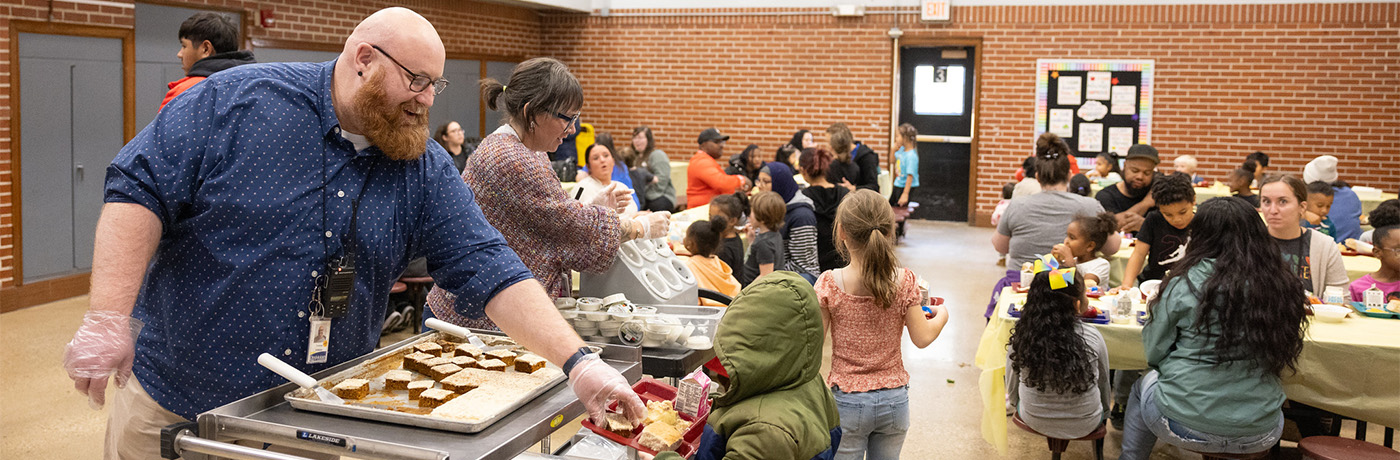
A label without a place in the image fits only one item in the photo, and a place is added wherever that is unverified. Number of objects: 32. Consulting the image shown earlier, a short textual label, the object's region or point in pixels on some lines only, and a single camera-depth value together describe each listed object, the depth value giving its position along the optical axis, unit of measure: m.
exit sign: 12.58
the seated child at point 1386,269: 4.70
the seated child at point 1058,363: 3.92
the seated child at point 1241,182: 7.67
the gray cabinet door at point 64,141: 7.72
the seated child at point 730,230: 5.87
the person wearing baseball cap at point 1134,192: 6.81
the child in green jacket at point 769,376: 2.28
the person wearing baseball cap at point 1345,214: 7.09
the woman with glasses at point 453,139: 9.57
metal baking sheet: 1.92
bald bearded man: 1.94
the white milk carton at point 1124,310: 4.36
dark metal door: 13.05
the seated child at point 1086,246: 5.16
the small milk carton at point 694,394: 2.38
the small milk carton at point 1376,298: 4.45
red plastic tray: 2.20
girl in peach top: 3.48
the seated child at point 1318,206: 6.33
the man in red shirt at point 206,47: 4.34
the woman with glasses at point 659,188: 10.55
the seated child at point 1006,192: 10.37
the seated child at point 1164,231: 5.42
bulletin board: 12.24
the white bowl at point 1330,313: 4.27
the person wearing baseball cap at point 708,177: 8.57
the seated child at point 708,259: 5.08
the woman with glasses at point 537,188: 2.87
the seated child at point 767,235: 5.78
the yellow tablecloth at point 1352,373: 3.94
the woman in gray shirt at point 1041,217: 5.78
